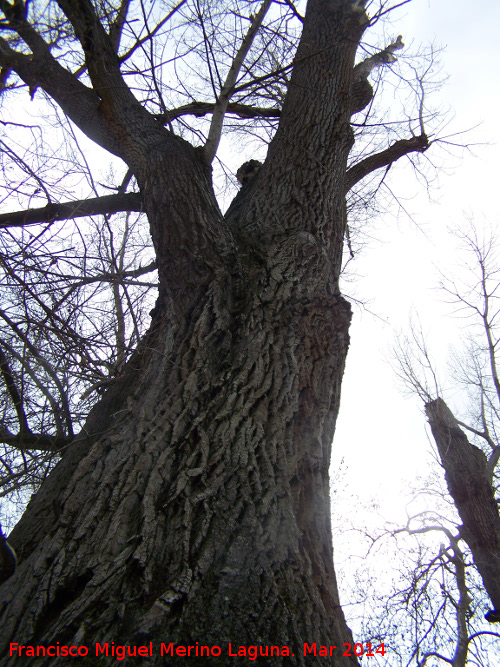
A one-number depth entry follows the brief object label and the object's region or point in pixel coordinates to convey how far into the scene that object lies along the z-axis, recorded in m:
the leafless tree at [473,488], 4.62
